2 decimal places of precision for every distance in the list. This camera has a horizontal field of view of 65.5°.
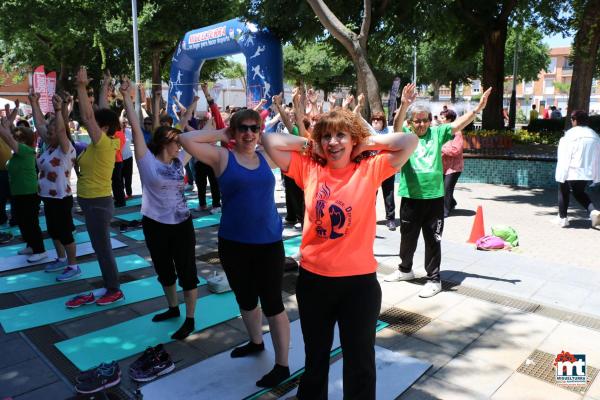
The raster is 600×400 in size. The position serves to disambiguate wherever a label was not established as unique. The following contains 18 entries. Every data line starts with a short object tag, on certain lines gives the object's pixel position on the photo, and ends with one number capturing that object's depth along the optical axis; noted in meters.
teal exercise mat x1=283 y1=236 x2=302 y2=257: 6.68
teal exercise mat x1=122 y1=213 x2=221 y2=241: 7.60
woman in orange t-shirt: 2.51
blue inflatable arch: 14.41
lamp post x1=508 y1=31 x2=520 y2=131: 21.19
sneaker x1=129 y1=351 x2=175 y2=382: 3.43
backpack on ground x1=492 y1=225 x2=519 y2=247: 6.85
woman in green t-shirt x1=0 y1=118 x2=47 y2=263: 6.03
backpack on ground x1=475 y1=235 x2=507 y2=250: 6.62
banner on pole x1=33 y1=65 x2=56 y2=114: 16.00
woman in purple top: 3.88
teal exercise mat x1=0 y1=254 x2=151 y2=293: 5.42
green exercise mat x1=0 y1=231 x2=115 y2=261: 6.77
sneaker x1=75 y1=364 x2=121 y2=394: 3.13
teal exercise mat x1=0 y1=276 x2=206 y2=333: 4.44
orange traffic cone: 6.95
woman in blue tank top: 3.13
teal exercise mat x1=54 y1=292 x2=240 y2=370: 3.83
